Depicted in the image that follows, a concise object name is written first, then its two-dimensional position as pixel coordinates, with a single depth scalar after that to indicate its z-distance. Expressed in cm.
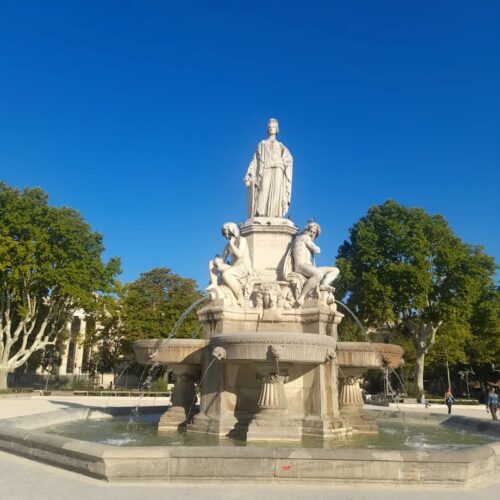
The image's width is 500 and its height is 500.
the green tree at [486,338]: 3831
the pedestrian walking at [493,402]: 1886
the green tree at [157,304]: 4422
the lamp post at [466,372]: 4884
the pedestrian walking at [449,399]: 2492
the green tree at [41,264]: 3306
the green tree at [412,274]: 3588
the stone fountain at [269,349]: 1027
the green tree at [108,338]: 4650
